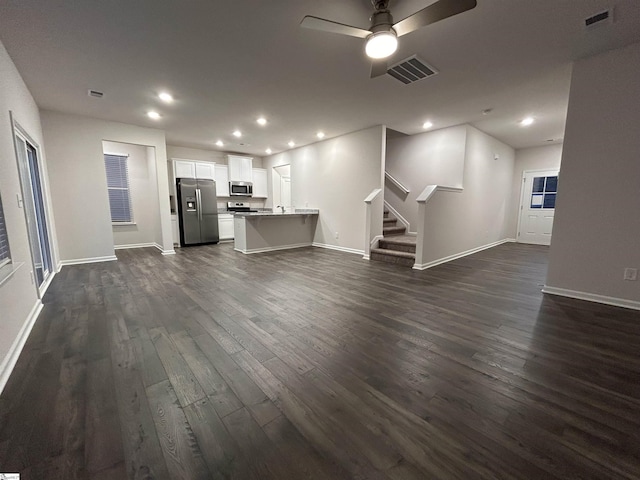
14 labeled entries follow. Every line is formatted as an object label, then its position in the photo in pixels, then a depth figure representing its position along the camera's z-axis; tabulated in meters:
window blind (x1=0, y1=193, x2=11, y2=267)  2.17
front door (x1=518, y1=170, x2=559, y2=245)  7.15
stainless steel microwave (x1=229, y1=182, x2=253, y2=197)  8.06
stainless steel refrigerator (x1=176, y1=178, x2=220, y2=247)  6.86
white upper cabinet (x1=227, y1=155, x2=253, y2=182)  7.92
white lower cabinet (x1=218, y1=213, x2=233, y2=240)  7.82
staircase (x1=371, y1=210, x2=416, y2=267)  4.93
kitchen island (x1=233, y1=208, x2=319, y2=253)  5.98
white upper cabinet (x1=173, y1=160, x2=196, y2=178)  6.95
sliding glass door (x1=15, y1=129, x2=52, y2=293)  3.10
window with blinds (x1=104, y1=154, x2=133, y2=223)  6.46
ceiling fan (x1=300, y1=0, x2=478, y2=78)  1.78
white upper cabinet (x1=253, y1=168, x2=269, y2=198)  8.62
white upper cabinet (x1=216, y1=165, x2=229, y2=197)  7.86
